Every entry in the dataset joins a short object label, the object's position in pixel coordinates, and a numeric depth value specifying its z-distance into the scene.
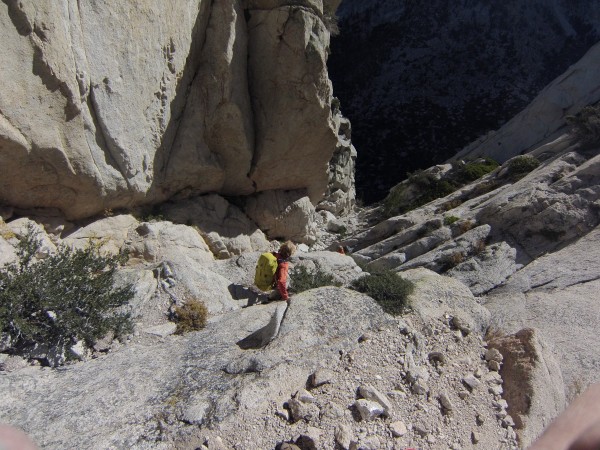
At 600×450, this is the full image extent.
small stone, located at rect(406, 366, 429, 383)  6.34
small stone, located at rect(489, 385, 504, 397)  6.57
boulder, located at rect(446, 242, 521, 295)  10.56
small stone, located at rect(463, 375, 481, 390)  6.53
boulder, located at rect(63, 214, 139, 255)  10.33
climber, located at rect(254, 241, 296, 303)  8.55
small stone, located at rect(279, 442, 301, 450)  5.04
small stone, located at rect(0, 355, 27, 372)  5.95
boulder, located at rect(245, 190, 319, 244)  16.09
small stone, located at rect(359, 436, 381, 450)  5.26
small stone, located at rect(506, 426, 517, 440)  6.02
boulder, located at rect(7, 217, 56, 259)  8.96
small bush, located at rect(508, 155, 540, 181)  17.22
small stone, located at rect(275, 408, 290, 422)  5.45
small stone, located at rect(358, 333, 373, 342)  6.74
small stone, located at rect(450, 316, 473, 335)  7.54
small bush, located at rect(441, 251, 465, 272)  11.75
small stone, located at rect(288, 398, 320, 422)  5.46
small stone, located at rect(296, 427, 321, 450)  5.14
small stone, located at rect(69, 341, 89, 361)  6.42
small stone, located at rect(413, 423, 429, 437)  5.70
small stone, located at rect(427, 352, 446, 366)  6.81
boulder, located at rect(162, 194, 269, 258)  13.24
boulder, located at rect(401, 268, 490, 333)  7.72
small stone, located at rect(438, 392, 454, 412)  6.12
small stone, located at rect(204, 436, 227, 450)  4.95
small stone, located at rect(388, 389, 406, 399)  6.08
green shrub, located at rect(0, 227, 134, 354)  6.33
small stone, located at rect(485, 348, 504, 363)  7.02
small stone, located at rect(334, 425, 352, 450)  5.23
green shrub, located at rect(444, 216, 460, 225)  14.20
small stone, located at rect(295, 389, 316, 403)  5.65
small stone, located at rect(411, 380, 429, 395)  6.19
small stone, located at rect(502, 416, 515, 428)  6.19
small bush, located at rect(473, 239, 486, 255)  11.99
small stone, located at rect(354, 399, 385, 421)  5.61
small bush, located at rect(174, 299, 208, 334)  7.60
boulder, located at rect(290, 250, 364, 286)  10.75
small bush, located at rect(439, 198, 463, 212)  17.19
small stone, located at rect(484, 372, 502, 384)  6.75
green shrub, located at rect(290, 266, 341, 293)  9.41
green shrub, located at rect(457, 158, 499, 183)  21.42
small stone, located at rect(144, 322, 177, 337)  7.34
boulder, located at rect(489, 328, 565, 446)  6.23
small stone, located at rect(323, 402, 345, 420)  5.54
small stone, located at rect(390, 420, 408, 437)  5.54
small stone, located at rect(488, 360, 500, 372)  6.93
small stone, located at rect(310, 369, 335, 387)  5.91
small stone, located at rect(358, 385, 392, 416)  5.75
